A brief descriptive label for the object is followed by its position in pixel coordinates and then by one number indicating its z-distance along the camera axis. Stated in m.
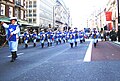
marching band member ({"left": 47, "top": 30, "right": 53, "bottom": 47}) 15.40
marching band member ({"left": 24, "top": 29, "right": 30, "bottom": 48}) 14.59
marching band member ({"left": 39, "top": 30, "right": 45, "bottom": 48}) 13.92
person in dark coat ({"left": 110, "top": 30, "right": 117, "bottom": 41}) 24.10
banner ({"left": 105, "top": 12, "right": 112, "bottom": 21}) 36.25
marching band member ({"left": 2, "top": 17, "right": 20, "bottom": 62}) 6.52
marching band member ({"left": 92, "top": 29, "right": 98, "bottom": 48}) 13.24
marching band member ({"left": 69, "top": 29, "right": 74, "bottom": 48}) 13.52
